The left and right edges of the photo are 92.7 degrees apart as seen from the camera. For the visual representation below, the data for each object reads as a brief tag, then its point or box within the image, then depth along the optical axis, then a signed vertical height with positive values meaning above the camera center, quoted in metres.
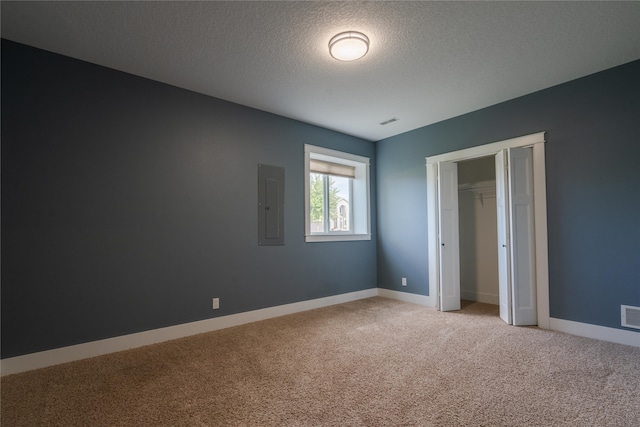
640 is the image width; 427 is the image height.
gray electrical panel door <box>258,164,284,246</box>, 3.78 +0.23
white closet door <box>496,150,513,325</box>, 3.50 -0.19
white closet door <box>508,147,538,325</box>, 3.38 -0.18
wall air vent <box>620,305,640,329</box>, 2.74 -0.87
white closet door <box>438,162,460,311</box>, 4.12 -0.23
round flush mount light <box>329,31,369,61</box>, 2.32 +1.38
